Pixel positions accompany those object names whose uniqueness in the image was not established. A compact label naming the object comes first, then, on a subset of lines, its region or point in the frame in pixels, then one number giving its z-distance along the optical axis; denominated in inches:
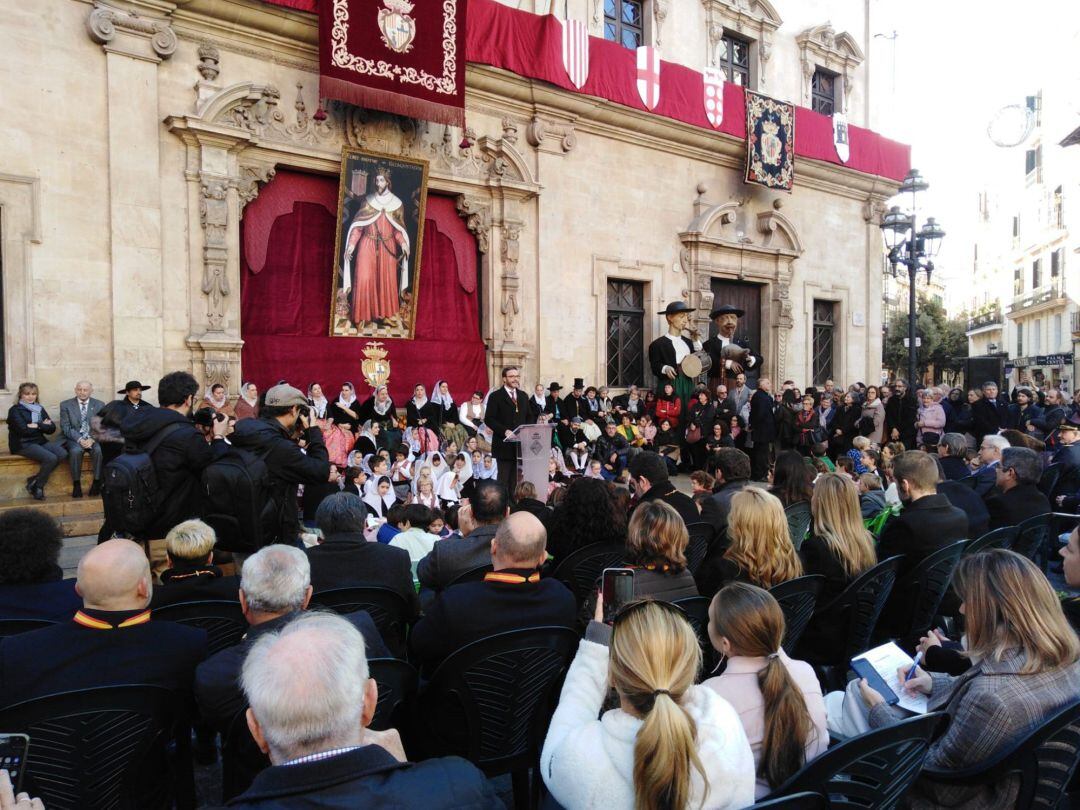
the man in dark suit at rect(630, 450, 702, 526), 208.8
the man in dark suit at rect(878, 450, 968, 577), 179.2
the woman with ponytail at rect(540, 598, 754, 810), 70.9
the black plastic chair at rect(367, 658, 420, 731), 106.3
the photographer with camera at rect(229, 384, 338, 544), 195.2
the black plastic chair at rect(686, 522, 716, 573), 196.1
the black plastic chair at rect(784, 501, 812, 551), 214.7
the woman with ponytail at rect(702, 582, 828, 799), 89.7
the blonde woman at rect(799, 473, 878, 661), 159.5
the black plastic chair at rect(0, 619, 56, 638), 118.3
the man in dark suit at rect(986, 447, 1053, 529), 227.0
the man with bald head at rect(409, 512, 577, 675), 121.2
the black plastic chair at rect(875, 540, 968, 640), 171.5
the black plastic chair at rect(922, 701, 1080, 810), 87.5
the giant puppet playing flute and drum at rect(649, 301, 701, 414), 591.8
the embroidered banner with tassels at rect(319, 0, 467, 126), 435.8
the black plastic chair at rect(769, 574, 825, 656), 141.3
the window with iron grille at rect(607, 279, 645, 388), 626.2
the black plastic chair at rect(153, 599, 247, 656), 126.5
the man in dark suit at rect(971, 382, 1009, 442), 515.8
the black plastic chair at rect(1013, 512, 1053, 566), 206.1
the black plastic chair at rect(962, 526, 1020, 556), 183.7
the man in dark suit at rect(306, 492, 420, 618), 147.8
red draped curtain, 456.4
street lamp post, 575.2
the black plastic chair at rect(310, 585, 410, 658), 133.9
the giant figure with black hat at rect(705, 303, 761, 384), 613.6
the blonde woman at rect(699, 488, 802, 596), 149.3
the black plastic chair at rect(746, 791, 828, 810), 70.7
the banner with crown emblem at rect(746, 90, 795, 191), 674.8
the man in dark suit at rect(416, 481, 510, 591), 165.6
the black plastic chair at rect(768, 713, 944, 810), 79.6
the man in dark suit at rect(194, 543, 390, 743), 112.1
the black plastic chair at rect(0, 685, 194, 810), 90.6
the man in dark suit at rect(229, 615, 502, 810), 61.2
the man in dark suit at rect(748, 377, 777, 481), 527.2
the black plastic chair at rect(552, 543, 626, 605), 168.6
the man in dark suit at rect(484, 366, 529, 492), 427.8
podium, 394.0
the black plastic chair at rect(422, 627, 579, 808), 111.7
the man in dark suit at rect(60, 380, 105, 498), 354.0
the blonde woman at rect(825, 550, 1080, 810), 91.4
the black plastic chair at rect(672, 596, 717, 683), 138.5
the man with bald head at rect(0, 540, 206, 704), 98.2
